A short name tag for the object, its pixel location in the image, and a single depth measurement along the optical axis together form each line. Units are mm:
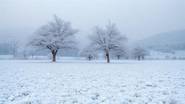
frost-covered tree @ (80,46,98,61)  76262
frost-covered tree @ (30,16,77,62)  37031
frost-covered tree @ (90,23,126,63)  39775
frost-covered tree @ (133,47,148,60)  85125
